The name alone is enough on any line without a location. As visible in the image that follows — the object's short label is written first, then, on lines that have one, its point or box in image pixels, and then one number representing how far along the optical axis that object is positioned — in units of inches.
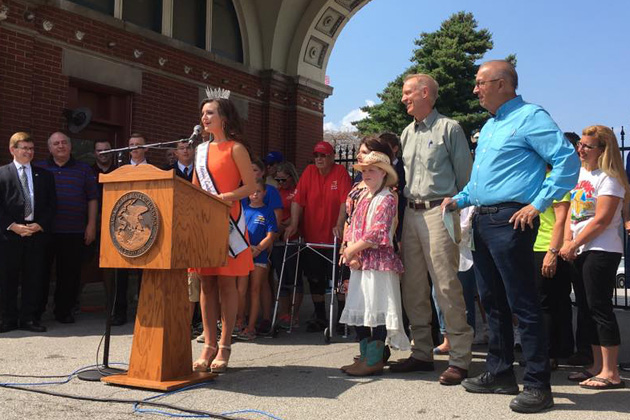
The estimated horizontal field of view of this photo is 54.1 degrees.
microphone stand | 171.9
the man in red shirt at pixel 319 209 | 270.2
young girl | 181.3
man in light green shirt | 182.7
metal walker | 240.7
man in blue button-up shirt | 146.7
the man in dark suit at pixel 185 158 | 291.6
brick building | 319.3
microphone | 169.1
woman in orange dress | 182.2
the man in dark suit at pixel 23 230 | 260.7
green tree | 1390.3
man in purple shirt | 281.6
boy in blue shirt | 253.6
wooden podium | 158.1
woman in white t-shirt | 171.8
